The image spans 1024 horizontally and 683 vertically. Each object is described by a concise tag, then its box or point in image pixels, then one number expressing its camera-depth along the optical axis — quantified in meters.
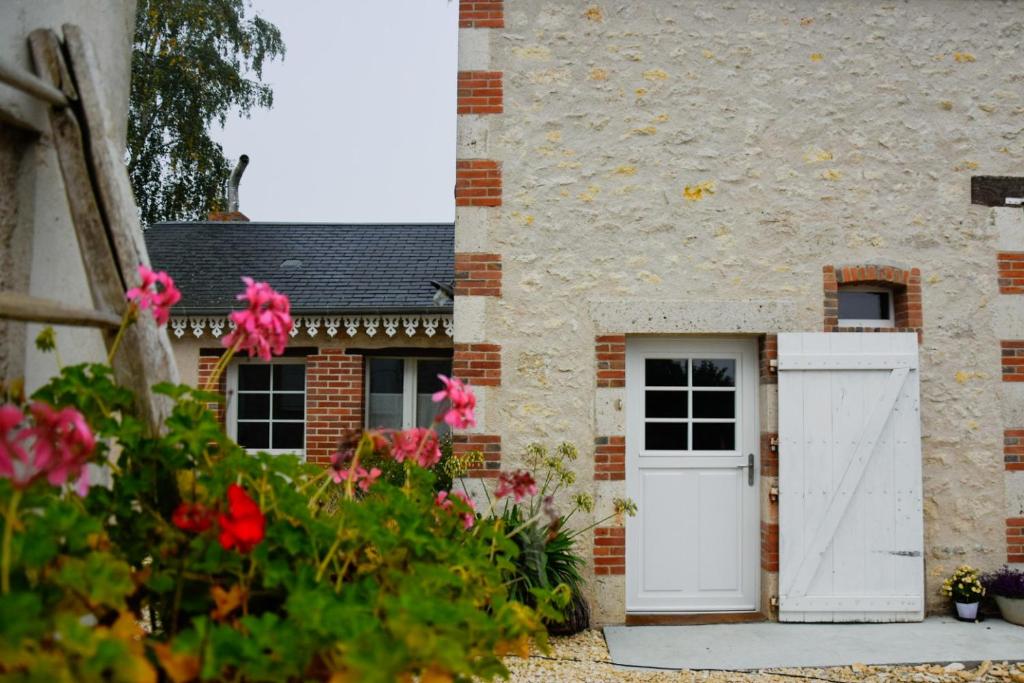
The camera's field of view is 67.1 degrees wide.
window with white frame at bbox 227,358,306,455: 9.12
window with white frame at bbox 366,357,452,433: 9.14
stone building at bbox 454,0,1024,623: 5.44
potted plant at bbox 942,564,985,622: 5.34
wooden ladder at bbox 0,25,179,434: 1.96
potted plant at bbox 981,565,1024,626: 5.29
